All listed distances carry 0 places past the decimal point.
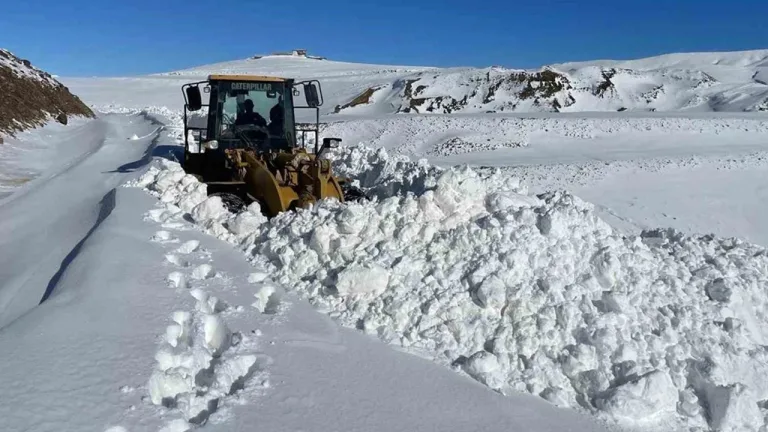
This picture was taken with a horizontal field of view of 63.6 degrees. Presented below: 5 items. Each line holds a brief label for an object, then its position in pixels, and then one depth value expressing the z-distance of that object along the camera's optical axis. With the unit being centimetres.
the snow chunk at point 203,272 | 543
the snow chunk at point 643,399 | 376
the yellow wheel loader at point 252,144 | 750
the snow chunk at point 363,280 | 492
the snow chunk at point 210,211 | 715
